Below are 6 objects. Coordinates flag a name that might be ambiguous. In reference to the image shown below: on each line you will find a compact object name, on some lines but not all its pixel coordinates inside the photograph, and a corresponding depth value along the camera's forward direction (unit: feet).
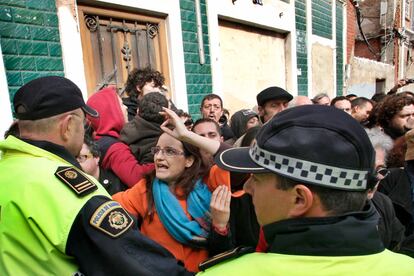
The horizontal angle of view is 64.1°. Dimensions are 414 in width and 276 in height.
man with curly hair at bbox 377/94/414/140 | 9.45
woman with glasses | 5.63
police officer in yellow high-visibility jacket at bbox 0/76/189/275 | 3.40
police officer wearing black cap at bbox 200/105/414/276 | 2.50
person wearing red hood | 7.08
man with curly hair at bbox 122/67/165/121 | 9.71
